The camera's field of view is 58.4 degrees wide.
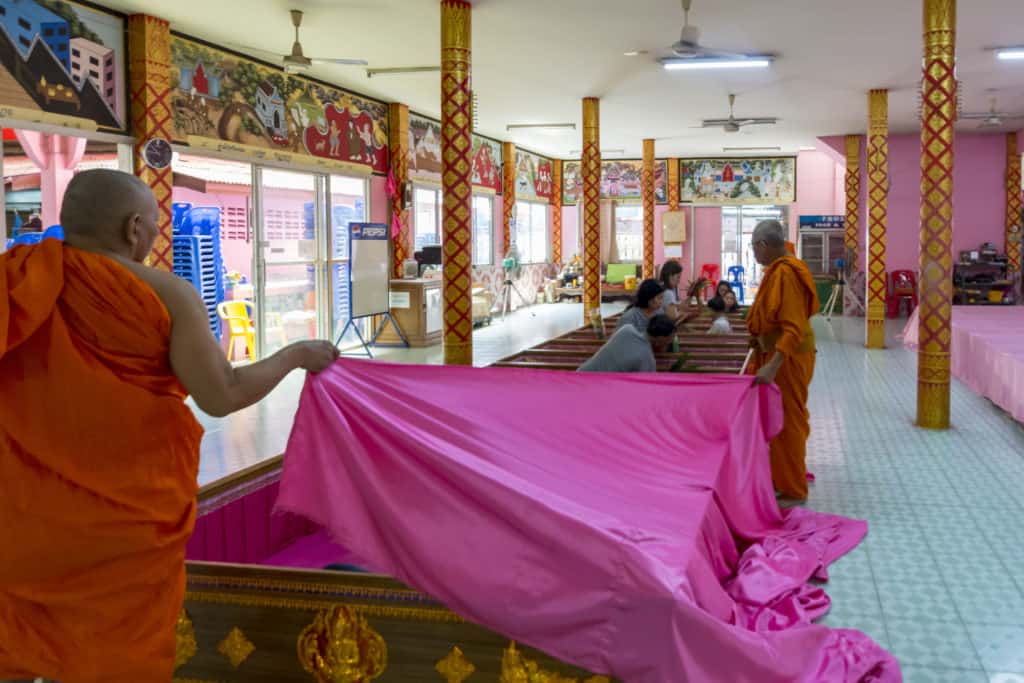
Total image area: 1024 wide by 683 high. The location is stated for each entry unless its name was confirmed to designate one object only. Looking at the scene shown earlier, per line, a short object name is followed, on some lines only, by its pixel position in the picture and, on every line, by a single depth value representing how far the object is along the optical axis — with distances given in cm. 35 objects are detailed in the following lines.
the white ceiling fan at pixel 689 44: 798
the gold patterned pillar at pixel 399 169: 1368
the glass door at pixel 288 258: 1088
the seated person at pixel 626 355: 463
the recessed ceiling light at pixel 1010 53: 1047
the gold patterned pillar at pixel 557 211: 2236
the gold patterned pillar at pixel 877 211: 1248
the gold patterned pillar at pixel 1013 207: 1747
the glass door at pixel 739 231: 2195
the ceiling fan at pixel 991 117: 1407
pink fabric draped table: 743
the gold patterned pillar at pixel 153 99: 838
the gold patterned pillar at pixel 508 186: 1897
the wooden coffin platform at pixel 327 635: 238
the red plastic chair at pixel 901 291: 1739
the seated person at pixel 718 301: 972
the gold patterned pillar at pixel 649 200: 1834
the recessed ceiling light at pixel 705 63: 944
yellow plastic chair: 1088
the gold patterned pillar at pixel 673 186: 2166
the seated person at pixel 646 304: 508
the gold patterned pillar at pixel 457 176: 820
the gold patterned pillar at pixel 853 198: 1653
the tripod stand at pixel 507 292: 1870
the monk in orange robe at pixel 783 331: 518
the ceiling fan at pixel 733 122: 1348
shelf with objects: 1681
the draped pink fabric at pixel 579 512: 234
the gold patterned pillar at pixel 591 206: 1390
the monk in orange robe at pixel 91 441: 207
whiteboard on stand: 1143
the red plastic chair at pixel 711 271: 2108
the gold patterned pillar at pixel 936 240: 716
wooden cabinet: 1294
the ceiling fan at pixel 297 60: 850
